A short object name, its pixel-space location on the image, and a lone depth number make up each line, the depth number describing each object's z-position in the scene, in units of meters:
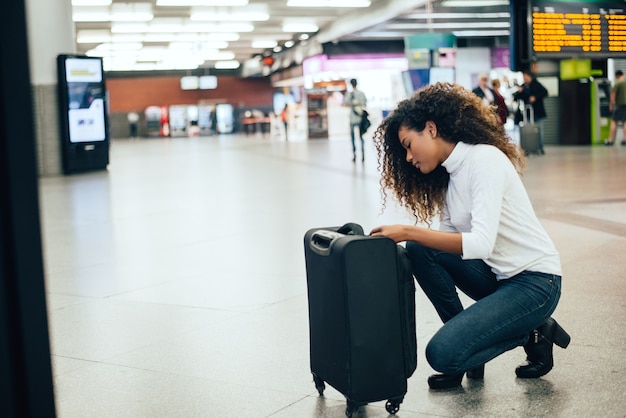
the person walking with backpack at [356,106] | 16.23
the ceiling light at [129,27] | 27.57
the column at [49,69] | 15.40
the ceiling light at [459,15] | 24.97
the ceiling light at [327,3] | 23.75
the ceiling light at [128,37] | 30.71
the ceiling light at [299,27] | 29.48
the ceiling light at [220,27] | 28.52
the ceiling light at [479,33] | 31.63
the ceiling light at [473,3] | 23.77
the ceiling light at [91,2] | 22.02
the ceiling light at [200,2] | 22.88
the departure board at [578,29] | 12.65
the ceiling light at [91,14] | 23.86
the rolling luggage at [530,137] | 16.12
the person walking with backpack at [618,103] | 17.95
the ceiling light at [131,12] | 23.48
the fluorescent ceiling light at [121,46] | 34.19
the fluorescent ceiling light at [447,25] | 27.96
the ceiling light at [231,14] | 24.95
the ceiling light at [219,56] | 41.19
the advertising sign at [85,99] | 15.99
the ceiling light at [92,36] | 29.11
